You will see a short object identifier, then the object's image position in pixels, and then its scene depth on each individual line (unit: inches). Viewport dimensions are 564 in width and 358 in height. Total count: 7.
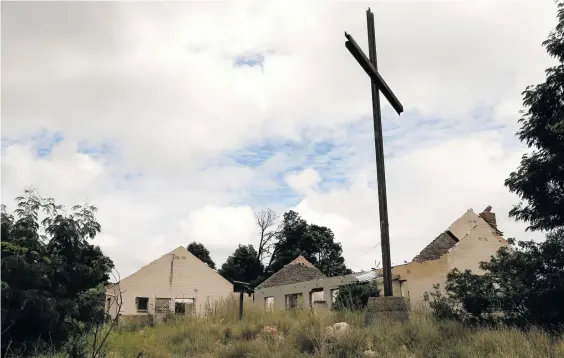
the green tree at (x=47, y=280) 315.0
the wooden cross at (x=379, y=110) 395.9
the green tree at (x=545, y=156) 462.6
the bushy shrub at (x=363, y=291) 828.0
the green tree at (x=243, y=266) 2331.4
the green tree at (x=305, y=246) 2406.5
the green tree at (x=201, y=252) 2465.6
